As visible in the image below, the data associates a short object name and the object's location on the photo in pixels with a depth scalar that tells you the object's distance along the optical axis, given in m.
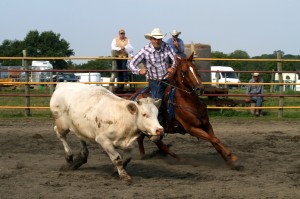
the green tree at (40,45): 71.94
